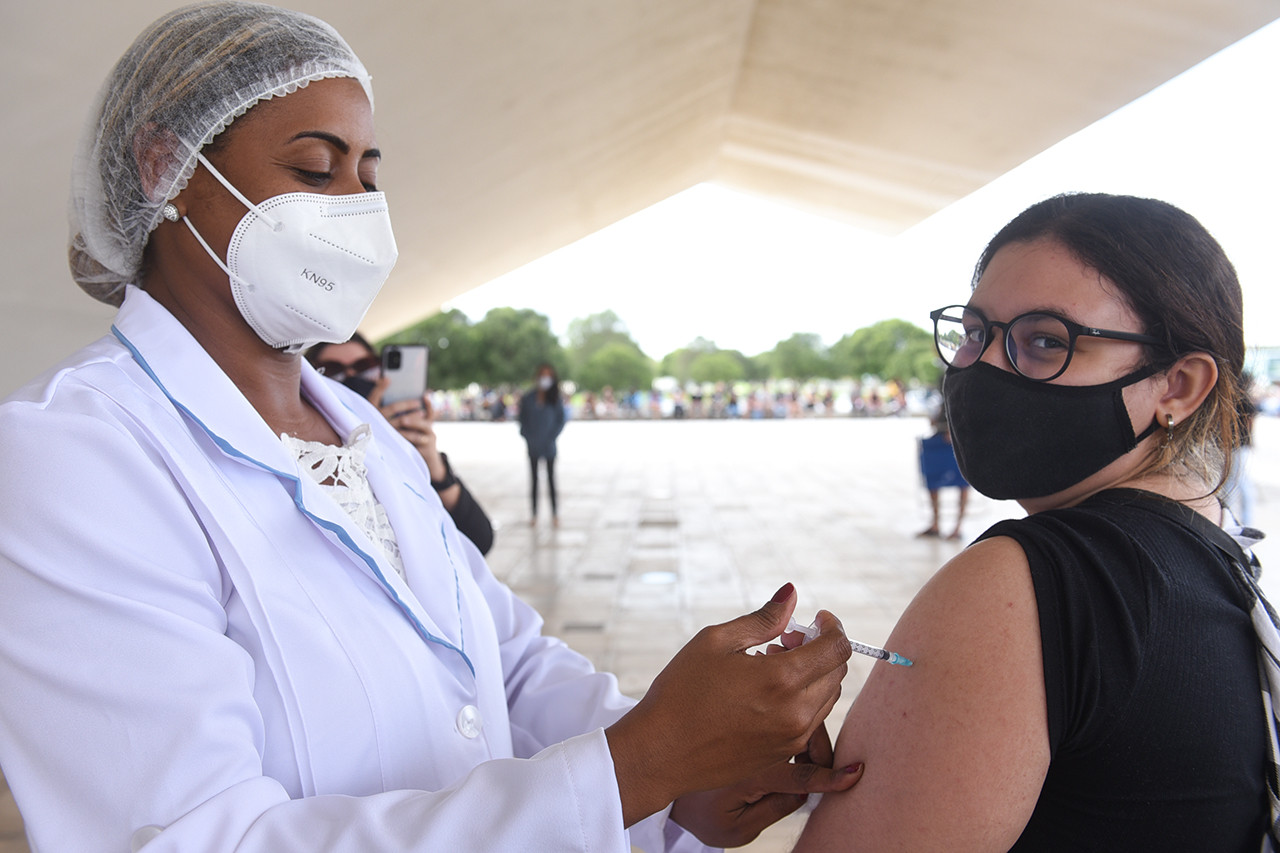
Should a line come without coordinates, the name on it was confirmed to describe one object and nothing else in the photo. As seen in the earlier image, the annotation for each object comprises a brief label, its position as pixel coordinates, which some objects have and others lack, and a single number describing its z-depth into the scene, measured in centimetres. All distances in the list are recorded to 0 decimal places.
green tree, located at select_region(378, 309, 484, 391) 3928
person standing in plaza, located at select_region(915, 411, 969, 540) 664
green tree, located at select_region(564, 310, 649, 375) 6259
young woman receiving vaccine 91
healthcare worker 77
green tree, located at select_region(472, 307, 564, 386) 3978
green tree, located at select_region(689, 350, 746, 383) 5581
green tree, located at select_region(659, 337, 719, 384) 6153
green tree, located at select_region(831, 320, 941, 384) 4566
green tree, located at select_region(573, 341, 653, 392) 5038
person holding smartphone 233
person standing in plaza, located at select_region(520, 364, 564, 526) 771
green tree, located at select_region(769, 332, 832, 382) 5278
